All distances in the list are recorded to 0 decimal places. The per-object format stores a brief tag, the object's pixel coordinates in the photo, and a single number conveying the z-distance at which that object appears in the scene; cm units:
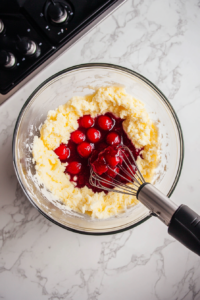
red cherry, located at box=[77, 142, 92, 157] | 63
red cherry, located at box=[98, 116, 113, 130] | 63
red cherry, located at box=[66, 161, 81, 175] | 63
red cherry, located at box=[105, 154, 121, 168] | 60
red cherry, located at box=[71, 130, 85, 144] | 63
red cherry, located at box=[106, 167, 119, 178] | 62
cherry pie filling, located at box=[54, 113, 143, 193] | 63
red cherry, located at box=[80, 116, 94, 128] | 63
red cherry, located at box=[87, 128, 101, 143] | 63
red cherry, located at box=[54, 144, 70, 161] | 63
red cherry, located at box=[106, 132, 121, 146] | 63
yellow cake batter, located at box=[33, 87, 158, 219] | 62
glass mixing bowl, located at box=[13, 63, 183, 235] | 60
